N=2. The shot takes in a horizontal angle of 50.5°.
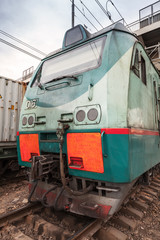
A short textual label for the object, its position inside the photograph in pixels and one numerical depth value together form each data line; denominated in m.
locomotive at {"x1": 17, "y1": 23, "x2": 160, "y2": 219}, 2.26
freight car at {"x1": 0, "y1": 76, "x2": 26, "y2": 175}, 5.28
